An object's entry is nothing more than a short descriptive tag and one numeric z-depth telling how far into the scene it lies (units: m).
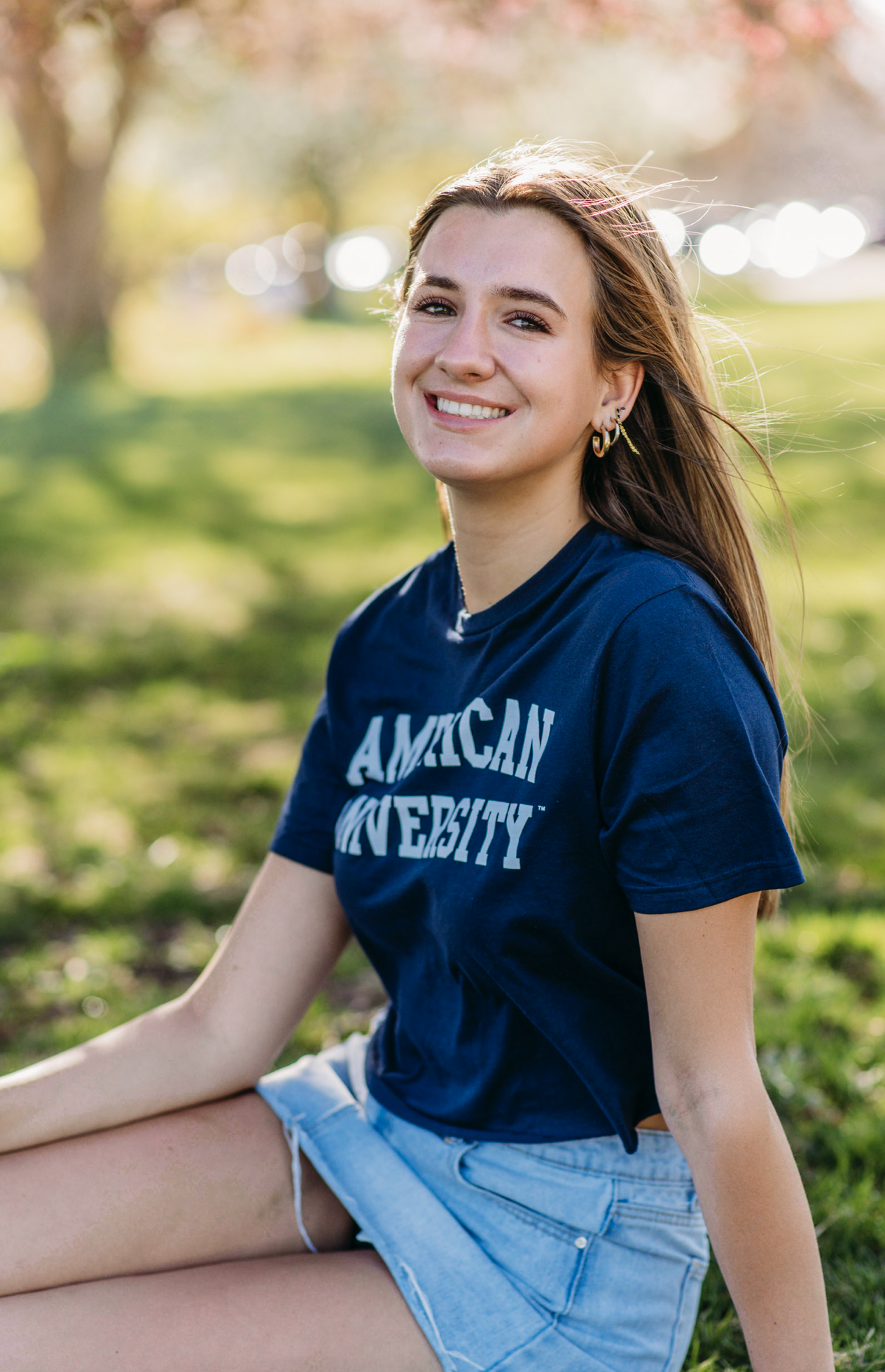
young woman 1.94
